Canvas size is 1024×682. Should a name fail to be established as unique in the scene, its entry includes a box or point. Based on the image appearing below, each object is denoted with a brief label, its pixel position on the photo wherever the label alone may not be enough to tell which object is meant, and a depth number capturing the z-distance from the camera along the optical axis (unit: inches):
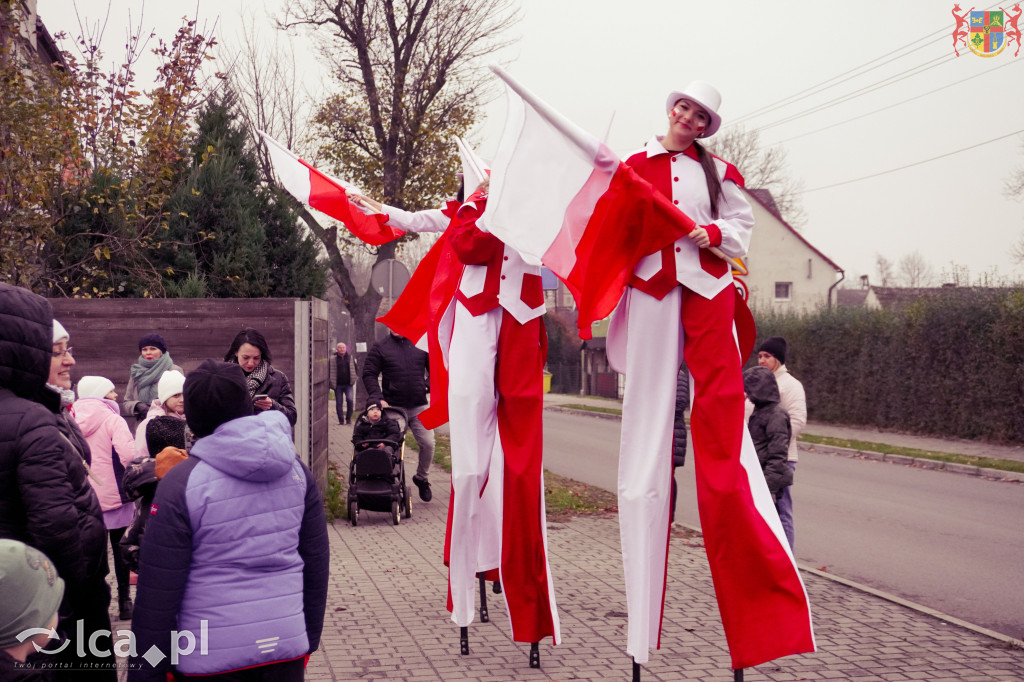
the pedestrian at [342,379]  994.7
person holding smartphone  285.0
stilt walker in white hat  171.9
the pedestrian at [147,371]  331.0
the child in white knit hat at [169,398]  249.9
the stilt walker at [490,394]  209.3
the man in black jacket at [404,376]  450.3
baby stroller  398.0
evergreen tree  478.3
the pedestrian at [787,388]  315.6
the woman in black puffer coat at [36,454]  133.3
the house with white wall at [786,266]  2146.9
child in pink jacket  259.1
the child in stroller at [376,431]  405.1
